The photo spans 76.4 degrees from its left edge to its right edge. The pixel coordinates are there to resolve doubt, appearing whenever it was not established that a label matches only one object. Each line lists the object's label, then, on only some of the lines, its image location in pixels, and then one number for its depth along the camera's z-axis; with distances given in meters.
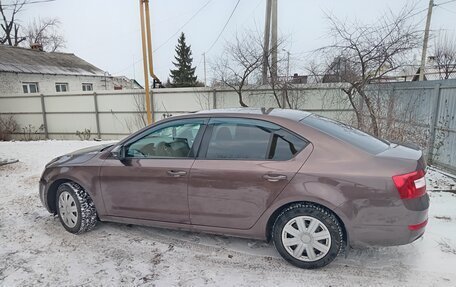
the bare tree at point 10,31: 28.73
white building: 14.95
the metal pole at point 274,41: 9.04
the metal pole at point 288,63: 9.21
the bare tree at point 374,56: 6.45
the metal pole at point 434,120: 5.73
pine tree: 33.72
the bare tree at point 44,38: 32.97
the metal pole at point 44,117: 12.34
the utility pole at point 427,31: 6.84
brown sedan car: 2.45
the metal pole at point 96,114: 11.72
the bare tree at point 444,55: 21.11
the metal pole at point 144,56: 8.58
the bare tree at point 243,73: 9.17
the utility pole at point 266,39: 8.94
